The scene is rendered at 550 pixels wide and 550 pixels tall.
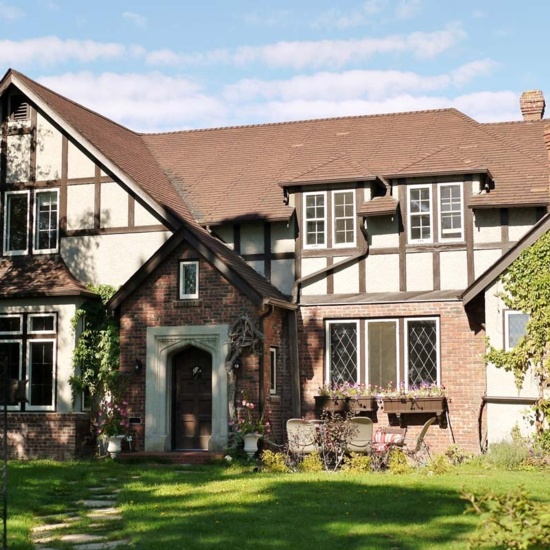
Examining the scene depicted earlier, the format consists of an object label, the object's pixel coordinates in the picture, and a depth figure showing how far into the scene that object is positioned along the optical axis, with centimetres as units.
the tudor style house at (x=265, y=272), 2072
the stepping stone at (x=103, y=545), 1068
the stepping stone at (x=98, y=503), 1403
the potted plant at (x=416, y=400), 2069
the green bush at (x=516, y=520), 767
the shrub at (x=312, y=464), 1762
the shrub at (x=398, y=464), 1673
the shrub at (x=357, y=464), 1691
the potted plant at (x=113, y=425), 2064
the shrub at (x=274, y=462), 1783
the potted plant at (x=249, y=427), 1961
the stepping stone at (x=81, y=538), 1123
